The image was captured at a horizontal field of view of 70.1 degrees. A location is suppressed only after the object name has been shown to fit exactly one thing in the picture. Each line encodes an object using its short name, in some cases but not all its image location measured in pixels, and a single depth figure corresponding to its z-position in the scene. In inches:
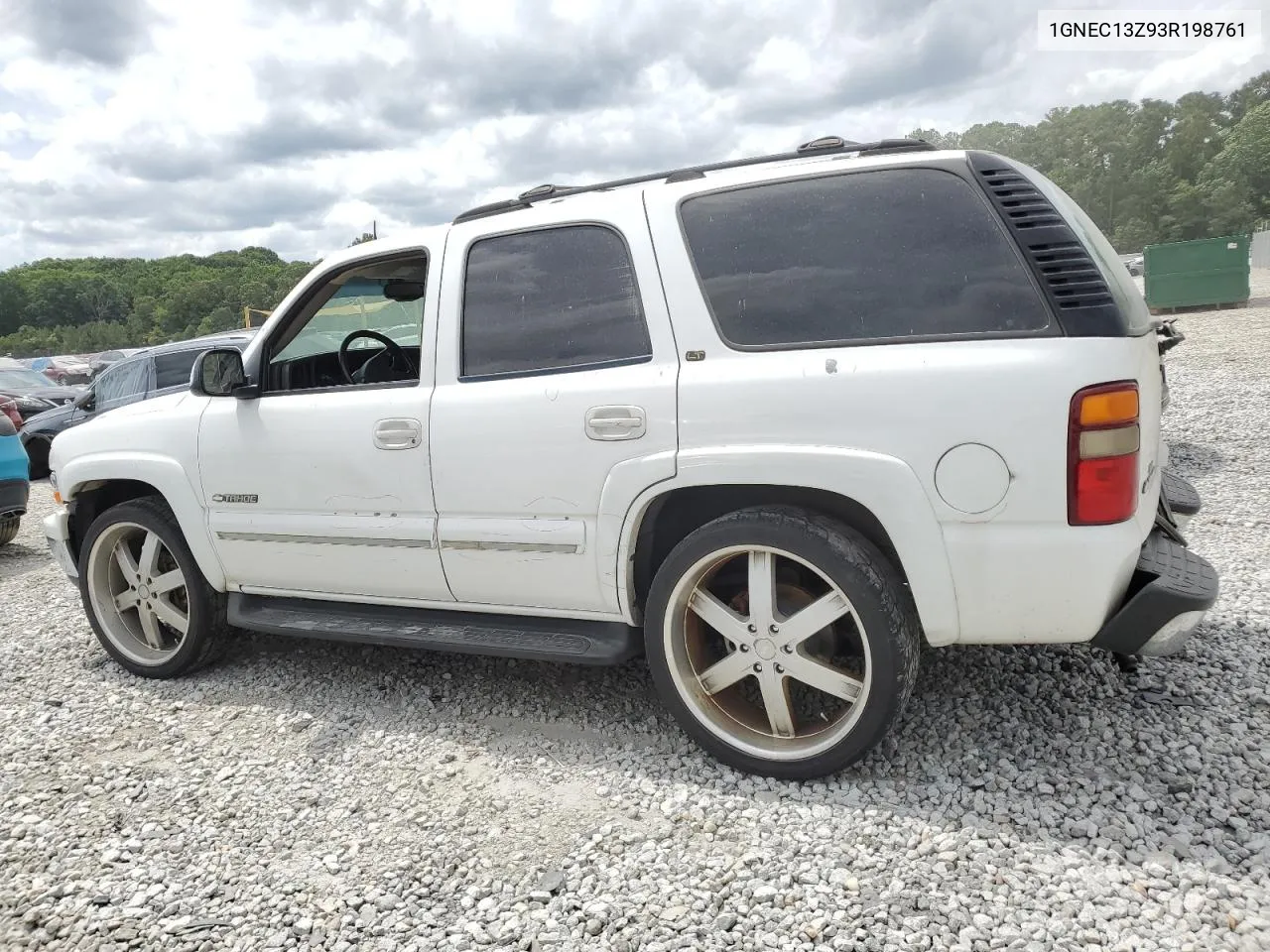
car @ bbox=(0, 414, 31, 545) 267.3
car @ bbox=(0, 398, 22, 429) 455.7
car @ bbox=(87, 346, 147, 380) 1095.0
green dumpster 763.4
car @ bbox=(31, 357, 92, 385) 1127.0
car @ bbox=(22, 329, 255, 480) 381.4
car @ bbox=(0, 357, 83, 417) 565.3
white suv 97.3
